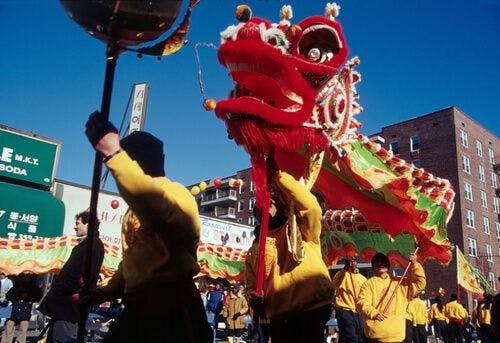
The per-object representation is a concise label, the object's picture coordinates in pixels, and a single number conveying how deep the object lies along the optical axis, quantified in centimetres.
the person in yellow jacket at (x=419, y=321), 1462
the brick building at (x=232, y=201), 6279
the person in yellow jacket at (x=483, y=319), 1380
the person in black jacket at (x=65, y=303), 450
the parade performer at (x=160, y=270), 232
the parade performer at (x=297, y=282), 390
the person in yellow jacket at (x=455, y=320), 1686
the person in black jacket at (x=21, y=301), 934
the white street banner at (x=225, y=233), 2367
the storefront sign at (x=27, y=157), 1584
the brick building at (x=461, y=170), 3897
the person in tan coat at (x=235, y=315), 1454
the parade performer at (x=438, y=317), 1823
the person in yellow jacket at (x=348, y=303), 804
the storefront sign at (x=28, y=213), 1451
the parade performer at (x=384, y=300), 575
